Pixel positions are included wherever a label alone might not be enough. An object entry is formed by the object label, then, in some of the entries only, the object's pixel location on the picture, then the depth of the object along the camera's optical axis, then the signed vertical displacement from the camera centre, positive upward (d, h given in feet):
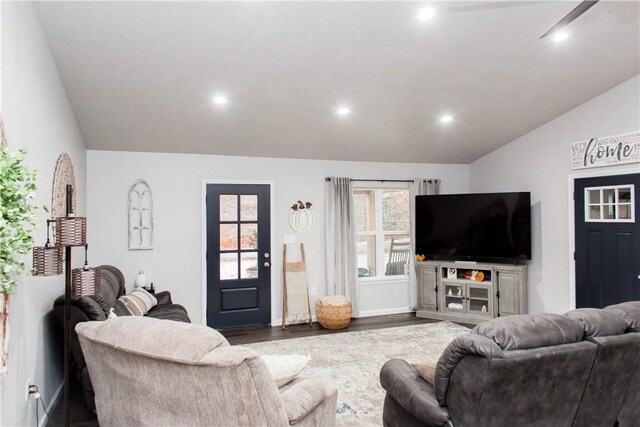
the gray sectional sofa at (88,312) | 9.02 -2.09
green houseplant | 5.26 +0.19
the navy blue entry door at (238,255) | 17.69 -1.37
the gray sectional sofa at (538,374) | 5.94 -2.38
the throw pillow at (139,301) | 12.36 -2.54
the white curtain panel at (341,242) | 19.26 -0.89
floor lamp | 7.05 -0.66
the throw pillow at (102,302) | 9.74 -1.90
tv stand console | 18.07 -3.21
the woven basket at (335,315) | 17.46 -4.04
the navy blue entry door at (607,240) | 14.10 -0.67
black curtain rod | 19.61 +2.30
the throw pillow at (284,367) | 6.66 -2.42
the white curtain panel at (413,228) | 20.88 -0.22
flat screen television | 18.08 -0.13
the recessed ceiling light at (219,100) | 13.29 +4.30
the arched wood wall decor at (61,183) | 10.27 +1.22
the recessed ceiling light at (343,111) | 14.86 +4.33
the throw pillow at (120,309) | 11.00 -2.37
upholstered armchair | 5.21 -2.14
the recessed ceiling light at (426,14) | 9.76 +5.28
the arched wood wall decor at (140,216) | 16.62 +0.43
